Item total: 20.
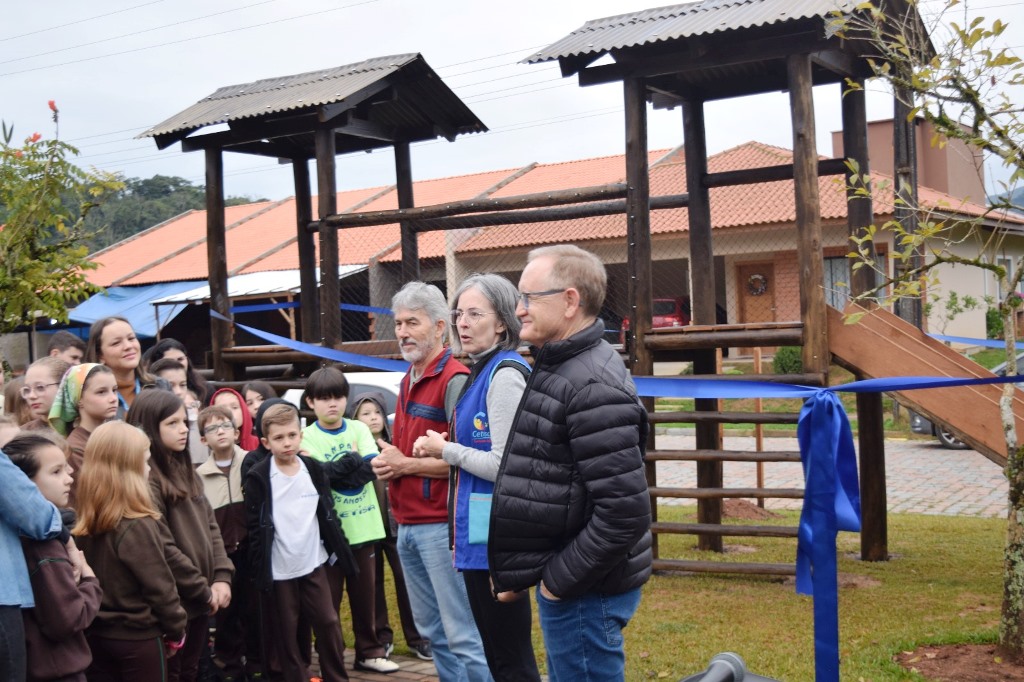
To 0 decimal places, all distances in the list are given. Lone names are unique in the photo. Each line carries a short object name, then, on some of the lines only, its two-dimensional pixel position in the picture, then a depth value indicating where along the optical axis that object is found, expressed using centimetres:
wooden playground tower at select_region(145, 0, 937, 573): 804
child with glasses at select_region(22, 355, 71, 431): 585
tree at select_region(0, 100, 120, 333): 1280
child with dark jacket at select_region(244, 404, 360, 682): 573
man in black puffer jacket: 319
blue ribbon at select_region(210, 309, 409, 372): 707
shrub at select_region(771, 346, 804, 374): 2170
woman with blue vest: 384
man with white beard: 440
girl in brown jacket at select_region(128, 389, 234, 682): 506
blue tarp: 2828
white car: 1294
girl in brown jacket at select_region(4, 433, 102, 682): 408
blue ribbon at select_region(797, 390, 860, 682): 421
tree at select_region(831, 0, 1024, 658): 537
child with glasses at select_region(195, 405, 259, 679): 609
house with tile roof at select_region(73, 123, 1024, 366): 1575
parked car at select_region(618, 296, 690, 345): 1518
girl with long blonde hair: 456
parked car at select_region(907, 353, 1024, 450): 1810
